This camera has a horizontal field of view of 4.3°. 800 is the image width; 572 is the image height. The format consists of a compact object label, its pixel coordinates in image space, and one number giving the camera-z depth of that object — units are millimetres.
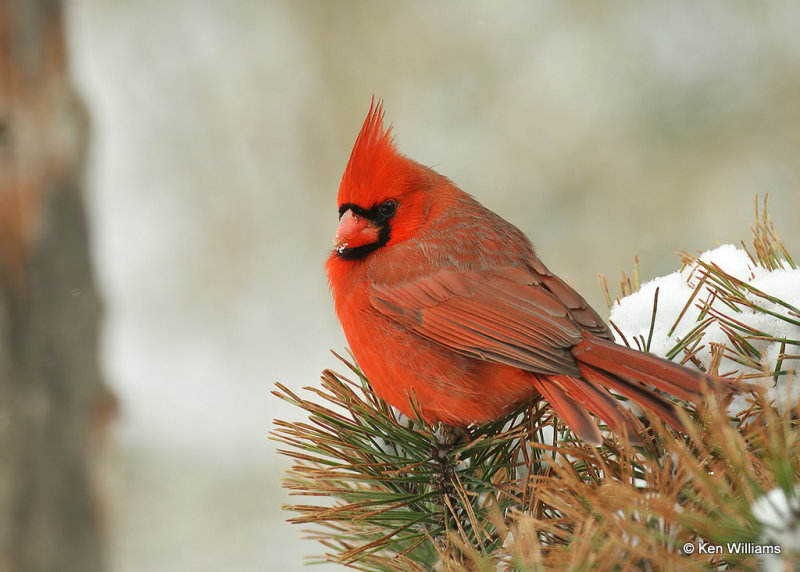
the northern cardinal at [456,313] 4324
